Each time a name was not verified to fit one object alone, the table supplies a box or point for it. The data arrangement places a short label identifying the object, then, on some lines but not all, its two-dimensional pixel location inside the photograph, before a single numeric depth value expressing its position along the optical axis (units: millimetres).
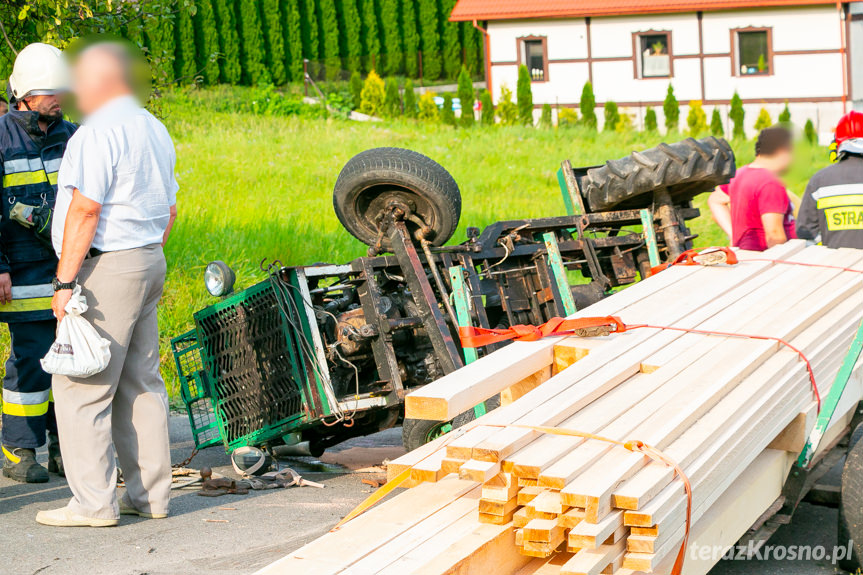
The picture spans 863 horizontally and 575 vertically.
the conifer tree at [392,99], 33750
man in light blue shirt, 4695
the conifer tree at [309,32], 40250
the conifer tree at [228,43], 36938
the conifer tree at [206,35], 36591
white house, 32812
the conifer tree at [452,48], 43000
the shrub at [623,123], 30969
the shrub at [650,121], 31859
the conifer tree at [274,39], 38219
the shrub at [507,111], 32625
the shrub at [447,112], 31452
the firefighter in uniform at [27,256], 5621
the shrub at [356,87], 35341
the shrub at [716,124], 31281
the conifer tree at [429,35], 42844
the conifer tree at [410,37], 42531
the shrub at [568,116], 32344
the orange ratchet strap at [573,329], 4410
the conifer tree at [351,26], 41156
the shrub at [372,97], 34469
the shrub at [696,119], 31922
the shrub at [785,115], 30328
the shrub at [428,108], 32719
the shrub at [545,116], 31575
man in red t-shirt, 6641
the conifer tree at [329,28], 40531
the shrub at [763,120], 31372
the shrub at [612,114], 32250
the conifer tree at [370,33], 41688
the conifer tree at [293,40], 38688
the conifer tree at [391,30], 42031
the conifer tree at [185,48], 35906
